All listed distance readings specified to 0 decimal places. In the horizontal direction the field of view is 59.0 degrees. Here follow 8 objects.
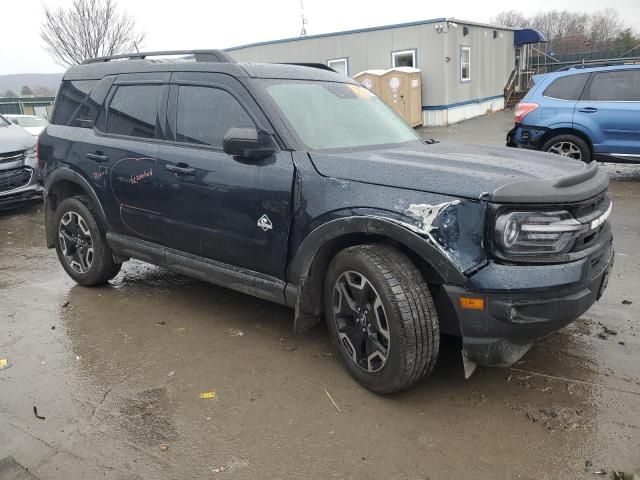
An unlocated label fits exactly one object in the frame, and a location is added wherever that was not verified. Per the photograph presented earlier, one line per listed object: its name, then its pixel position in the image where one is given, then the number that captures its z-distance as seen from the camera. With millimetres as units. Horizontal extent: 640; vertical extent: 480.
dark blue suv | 2787
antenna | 36300
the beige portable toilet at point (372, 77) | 18297
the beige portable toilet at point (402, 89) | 18438
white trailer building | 19625
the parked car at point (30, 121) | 12845
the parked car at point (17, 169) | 8266
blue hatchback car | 8391
